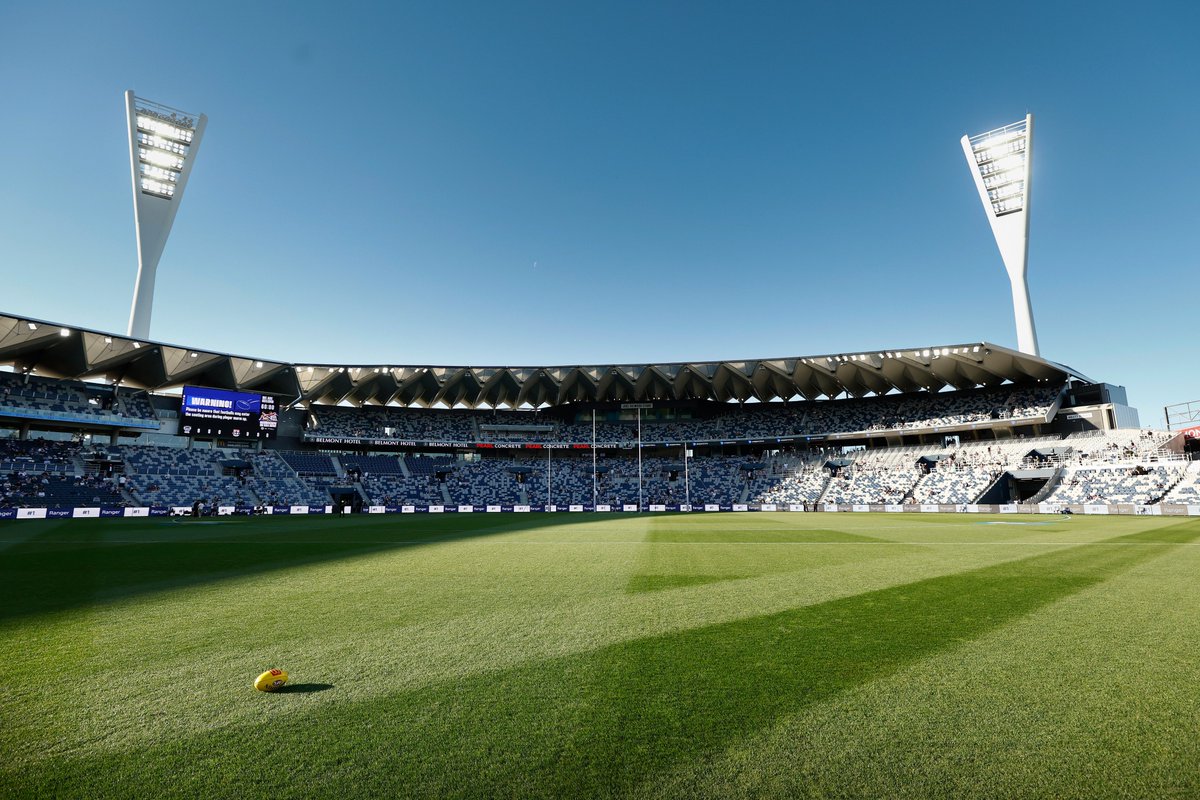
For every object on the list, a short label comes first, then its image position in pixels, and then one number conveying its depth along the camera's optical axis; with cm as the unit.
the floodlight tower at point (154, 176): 4394
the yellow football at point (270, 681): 471
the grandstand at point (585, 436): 4356
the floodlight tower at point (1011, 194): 4806
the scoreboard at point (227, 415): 4538
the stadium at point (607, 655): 336
